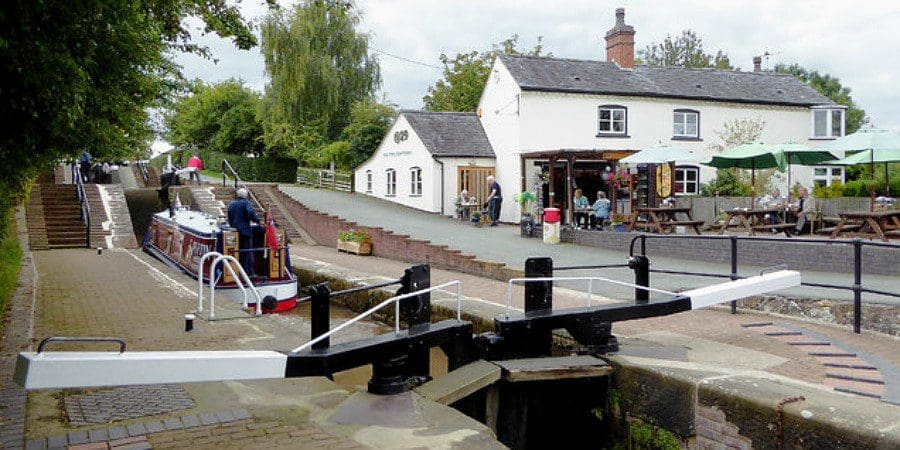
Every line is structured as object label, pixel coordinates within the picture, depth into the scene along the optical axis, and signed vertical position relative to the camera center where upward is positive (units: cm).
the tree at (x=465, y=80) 4275 +749
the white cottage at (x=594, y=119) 2634 +328
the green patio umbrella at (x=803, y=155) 1712 +114
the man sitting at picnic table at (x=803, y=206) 1725 -15
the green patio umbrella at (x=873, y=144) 1477 +116
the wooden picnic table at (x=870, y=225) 1371 -52
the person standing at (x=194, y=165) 3134 +193
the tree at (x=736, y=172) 2634 +107
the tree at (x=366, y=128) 3784 +412
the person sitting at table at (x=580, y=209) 2100 -18
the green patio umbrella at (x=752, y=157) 1700 +107
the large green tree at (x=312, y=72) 4159 +810
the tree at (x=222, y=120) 5159 +663
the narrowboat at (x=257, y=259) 1355 -107
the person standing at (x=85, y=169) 2978 +170
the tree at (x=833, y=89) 6956 +1113
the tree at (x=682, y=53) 6118 +1307
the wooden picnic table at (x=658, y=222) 1676 -49
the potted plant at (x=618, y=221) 1906 -51
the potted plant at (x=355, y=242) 2072 -106
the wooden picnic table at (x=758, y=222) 1594 -48
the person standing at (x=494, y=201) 2397 +10
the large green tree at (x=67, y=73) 439 +98
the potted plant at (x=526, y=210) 2087 -23
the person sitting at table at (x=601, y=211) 1995 -23
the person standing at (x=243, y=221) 1334 -26
